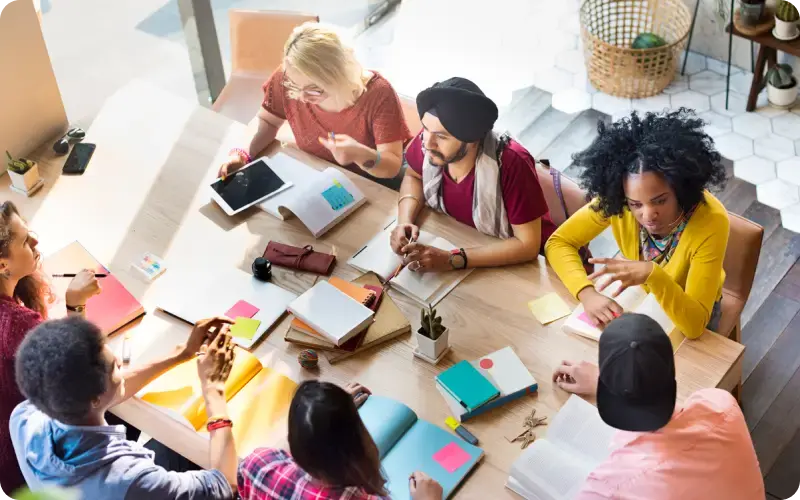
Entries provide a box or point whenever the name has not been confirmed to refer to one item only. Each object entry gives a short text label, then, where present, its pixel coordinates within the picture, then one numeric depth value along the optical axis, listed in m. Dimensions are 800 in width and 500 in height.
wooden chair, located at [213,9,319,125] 3.88
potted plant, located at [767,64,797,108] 4.62
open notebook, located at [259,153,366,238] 3.07
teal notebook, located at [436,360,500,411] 2.41
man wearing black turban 2.76
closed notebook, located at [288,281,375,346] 2.62
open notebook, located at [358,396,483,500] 2.28
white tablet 3.18
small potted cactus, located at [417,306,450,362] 2.51
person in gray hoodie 2.16
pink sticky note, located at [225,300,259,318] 2.78
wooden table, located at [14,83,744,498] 2.49
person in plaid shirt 1.93
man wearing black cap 1.98
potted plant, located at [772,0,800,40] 4.25
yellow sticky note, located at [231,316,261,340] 2.72
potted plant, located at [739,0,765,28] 4.38
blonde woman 3.15
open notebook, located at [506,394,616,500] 2.20
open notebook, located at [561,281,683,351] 2.57
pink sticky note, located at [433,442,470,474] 2.30
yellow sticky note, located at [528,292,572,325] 2.67
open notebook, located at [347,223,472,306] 2.79
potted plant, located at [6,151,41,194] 3.26
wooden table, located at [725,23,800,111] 4.33
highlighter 2.36
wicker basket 4.71
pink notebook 2.77
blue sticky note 3.11
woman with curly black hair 2.51
